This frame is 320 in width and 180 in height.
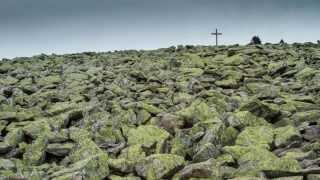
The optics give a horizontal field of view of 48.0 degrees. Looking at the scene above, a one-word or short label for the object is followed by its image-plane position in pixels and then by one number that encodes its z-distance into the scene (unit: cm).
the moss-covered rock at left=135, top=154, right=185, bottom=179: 842
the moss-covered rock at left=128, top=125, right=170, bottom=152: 987
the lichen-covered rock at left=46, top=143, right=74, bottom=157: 1021
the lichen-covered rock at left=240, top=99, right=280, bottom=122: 1129
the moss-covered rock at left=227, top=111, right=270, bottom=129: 1056
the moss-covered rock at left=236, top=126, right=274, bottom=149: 955
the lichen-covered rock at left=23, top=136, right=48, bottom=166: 1005
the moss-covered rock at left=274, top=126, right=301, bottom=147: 952
